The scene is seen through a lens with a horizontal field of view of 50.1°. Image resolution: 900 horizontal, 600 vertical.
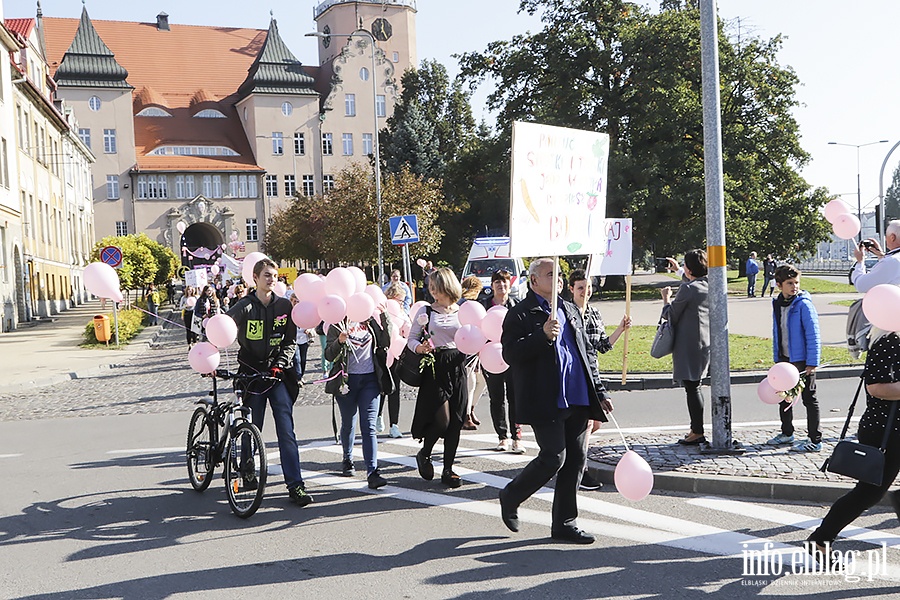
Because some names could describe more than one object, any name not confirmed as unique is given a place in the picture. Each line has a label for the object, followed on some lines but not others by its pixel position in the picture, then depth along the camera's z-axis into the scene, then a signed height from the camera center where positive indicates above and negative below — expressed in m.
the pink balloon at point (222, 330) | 7.99 -0.40
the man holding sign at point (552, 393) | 6.26 -0.81
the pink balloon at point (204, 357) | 8.08 -0.63
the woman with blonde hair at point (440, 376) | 8.18 -0.88
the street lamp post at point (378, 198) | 34.79 +3.02
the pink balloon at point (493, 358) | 8.32 -0.75
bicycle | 7.40 -1.36
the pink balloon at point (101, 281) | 8.40 +0.04
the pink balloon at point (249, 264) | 8.95 +0.17
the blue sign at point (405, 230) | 23.42 +1.09
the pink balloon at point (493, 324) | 8.11 -0.44
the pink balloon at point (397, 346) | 8.99 -0.68
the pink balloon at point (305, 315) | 8.15 -0.31
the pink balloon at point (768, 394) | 8.30 -1.14
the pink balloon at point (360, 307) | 8.24 -0.26
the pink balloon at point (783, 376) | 8.03 -0.97
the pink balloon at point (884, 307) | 5.29 -0.28
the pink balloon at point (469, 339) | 8.16 -0.57
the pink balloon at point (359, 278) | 8.60 -0.02
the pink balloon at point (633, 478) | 6.21 -1.37
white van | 31.36 +0.42
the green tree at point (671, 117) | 44.06 +7.01
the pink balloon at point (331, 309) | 8.09 -0.27
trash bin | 29.11 -1.32
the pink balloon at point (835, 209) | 9.96 +0.51
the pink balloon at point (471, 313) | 8.45 -0.36
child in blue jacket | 8.85 -0.71
